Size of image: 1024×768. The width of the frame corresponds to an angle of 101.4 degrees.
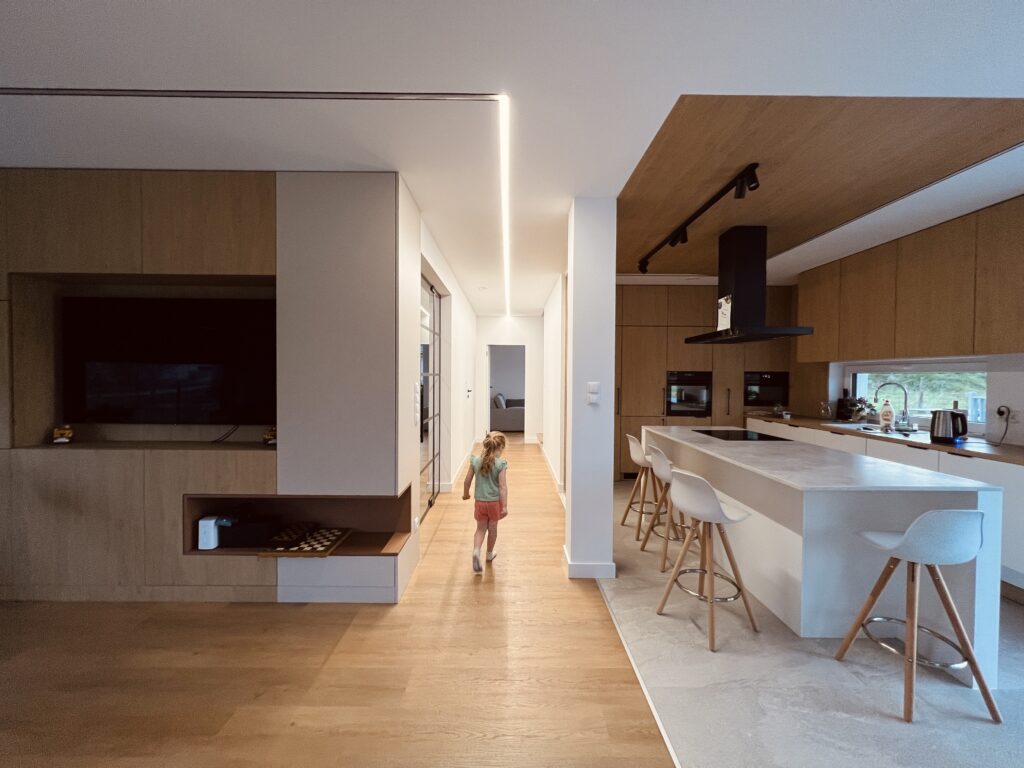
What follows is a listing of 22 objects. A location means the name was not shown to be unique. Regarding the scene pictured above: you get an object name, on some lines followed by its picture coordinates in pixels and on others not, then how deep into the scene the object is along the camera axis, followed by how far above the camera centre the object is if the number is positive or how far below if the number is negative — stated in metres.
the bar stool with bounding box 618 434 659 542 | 3.60 -0.87
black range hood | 3.64 +0.88
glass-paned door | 4.35 -0.23
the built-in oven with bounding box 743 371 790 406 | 5.72 -0.13
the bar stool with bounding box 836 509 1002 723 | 1.73 -0.73
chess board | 2.56 -1.07
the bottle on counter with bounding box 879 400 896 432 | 4.11 -0.39
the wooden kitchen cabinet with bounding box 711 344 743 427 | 5.71 -0.12
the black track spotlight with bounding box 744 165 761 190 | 2.57 +1.24
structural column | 2.93 -0.05
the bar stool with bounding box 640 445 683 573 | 2.96 -1.02
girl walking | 3.09 -0.83
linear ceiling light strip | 1.88 +1.27
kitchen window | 3.85 -0.07
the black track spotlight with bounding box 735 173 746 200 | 2.66 +1.23
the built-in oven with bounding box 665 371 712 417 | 5.73 -0.22
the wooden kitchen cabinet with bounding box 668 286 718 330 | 5.76 +0.99
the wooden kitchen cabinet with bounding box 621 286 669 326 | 5.78 +0.99
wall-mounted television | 2.80 +0.07
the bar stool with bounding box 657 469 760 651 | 2.19 -0.75
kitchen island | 1.96 -0.86
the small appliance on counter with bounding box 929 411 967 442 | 3.29 -0.38
